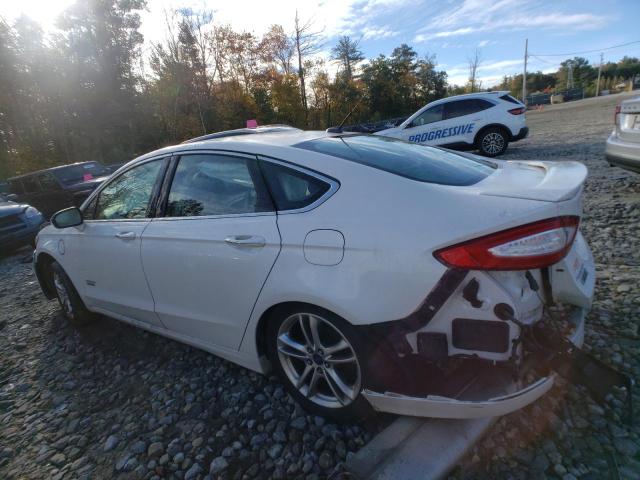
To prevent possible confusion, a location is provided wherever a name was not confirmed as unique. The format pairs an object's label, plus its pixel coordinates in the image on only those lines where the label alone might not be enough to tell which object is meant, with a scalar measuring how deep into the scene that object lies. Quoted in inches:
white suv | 367.6
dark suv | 388.5
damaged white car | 58.2
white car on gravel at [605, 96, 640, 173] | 164.2
